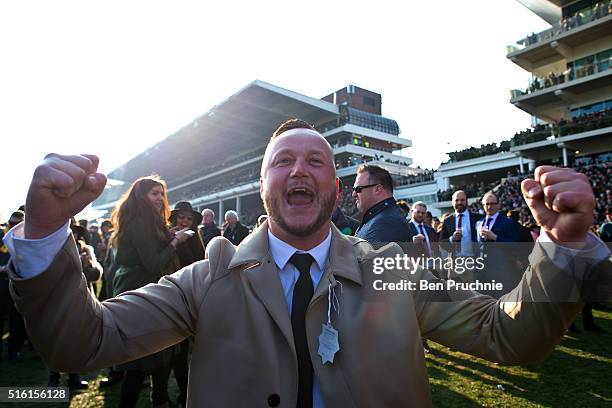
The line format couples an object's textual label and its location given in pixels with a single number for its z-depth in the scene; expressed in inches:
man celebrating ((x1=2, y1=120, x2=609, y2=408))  45.5
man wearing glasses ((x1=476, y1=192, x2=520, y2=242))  209.1
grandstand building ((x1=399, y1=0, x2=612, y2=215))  1120.8
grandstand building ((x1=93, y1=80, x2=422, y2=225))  1919.4
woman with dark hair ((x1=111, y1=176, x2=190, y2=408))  122.6
